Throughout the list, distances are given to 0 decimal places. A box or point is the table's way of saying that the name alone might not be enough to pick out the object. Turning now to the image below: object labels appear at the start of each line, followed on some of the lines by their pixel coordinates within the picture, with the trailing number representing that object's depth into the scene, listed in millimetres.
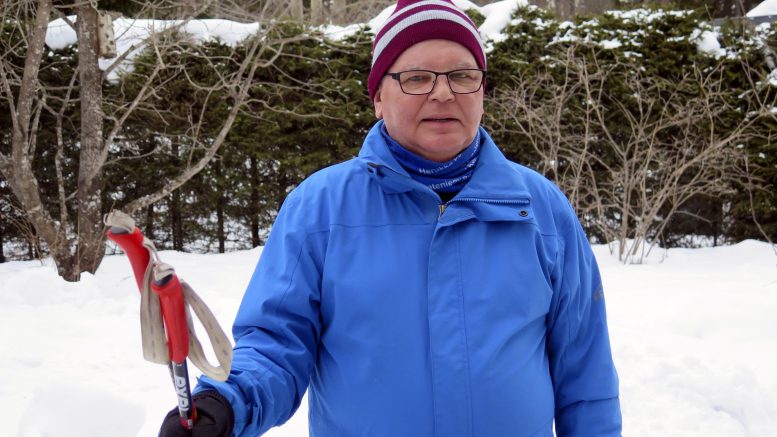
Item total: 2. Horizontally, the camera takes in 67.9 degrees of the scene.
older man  1229
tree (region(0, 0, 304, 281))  5594
